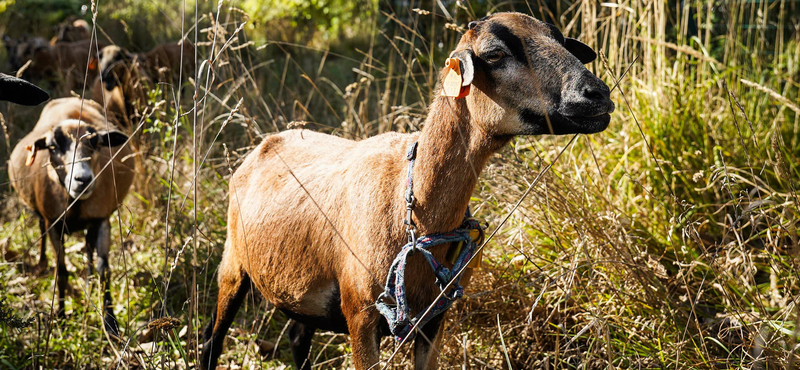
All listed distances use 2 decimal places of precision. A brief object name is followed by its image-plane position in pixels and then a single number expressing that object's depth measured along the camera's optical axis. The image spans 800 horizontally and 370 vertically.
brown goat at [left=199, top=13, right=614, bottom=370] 2.14
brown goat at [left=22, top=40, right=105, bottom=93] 8.34
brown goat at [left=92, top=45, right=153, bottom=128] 6.69
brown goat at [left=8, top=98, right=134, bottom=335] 4.31
